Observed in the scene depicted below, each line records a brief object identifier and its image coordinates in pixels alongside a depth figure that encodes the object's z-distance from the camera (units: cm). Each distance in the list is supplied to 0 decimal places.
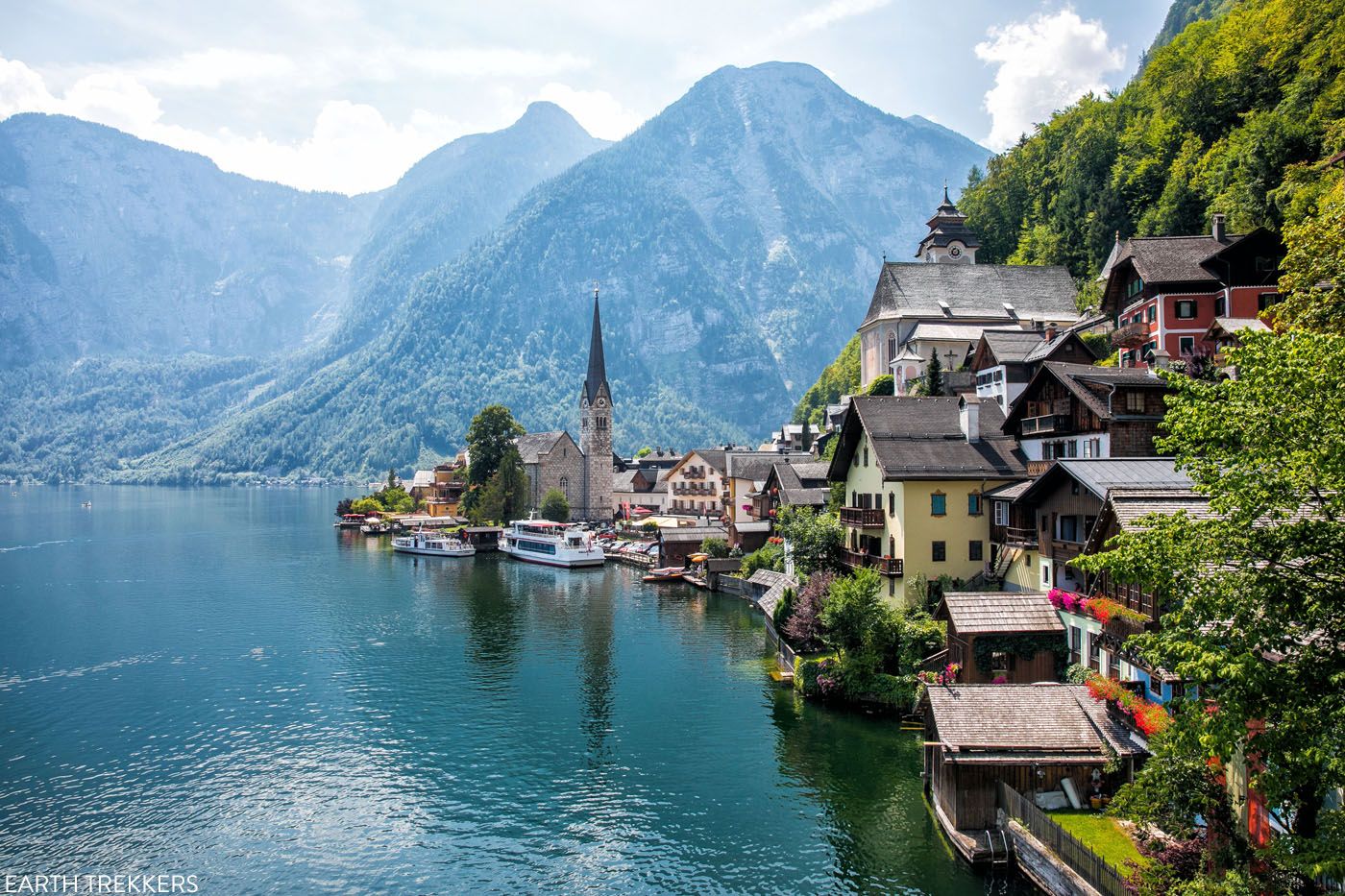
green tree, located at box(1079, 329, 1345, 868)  1424
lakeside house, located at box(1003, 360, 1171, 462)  3653
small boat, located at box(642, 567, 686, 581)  8469
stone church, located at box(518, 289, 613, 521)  14250
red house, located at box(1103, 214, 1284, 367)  5012
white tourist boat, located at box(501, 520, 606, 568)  9944
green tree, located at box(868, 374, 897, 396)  8312
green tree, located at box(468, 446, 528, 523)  12762
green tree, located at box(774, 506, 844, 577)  5109
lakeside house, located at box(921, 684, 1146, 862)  2559
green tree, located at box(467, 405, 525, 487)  13000
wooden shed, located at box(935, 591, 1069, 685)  3297
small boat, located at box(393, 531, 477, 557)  11100
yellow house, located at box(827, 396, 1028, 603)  4259
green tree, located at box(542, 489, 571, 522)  13338
